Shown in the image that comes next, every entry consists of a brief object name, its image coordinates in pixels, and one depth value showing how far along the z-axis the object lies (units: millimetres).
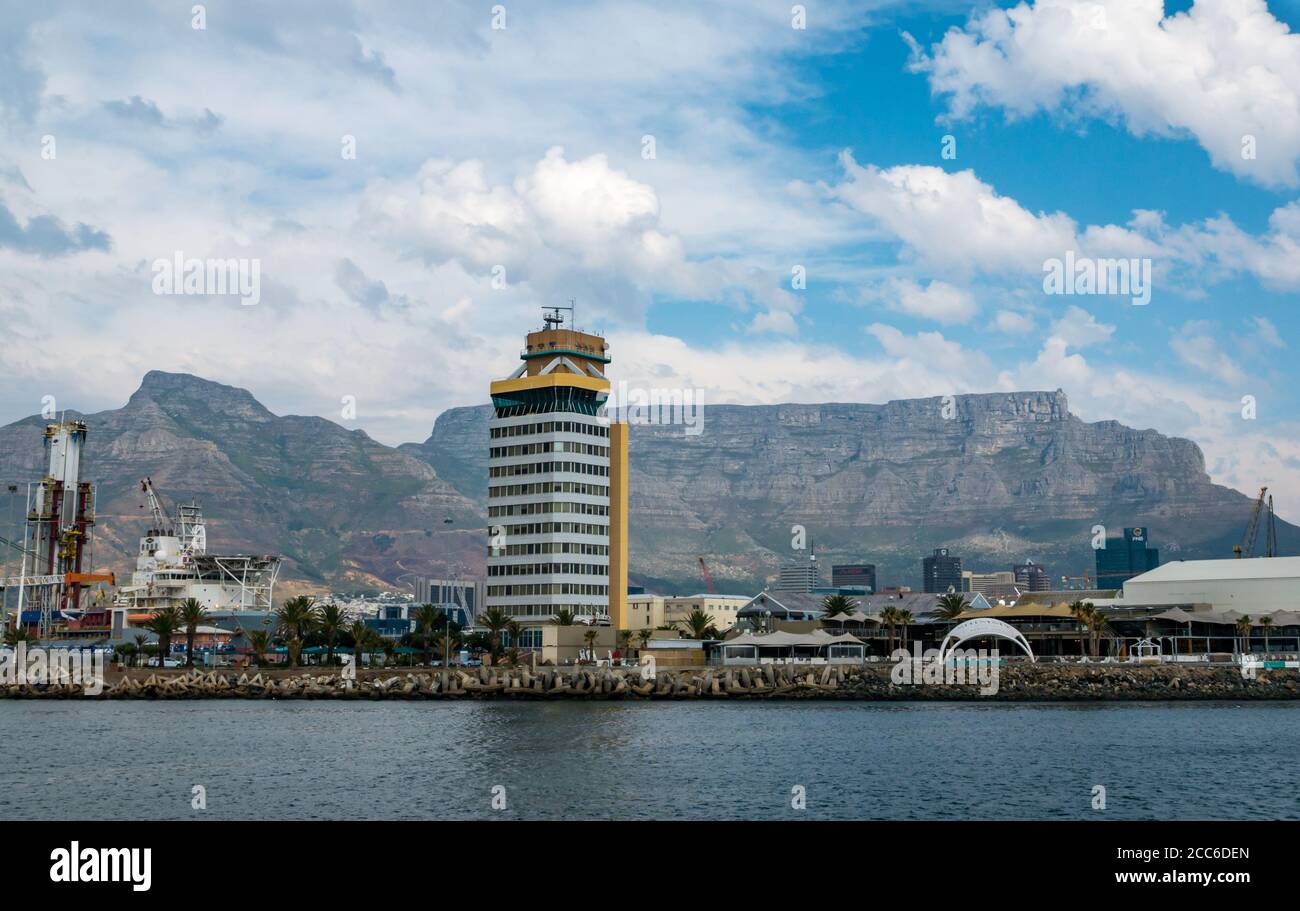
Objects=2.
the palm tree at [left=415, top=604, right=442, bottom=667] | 173125
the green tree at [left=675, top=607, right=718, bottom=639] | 187625
